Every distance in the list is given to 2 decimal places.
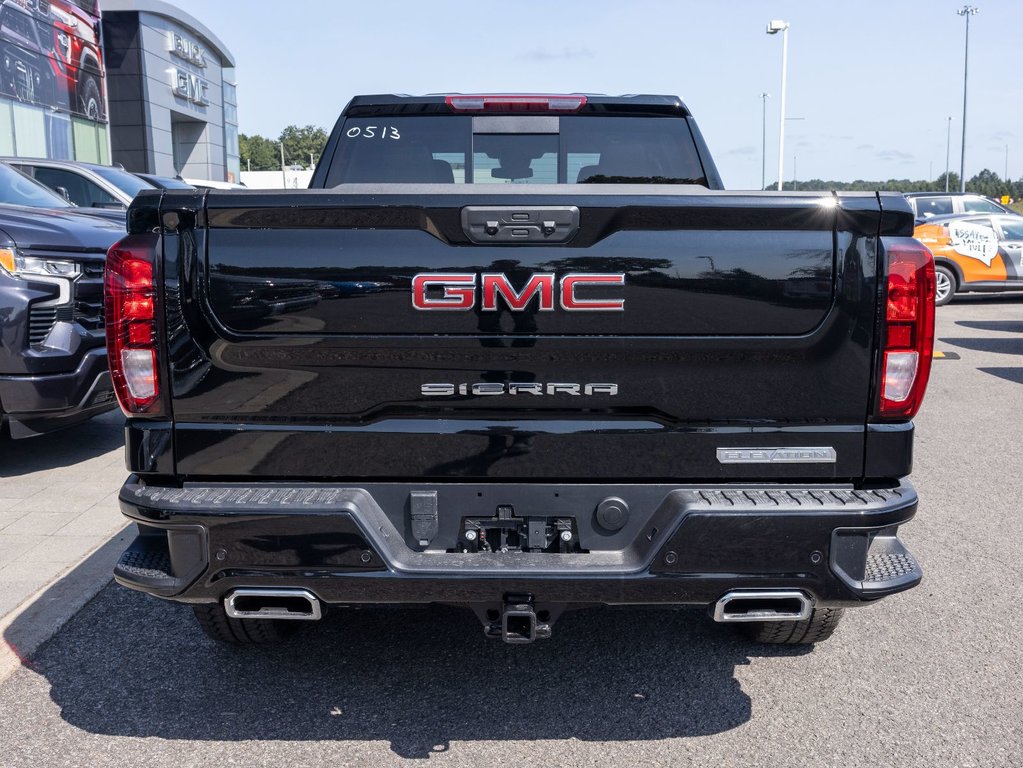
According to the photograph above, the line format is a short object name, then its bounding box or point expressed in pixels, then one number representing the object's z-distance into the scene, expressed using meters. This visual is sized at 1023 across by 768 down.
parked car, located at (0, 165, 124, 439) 5.45
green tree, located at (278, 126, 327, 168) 107.94
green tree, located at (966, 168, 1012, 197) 108.75
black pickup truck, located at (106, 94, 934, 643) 2.62
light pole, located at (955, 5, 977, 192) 42.81
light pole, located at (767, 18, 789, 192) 34.81
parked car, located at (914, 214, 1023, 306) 14.83
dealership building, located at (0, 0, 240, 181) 26.39
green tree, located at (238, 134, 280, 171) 118.57
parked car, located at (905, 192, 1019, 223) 17.97
